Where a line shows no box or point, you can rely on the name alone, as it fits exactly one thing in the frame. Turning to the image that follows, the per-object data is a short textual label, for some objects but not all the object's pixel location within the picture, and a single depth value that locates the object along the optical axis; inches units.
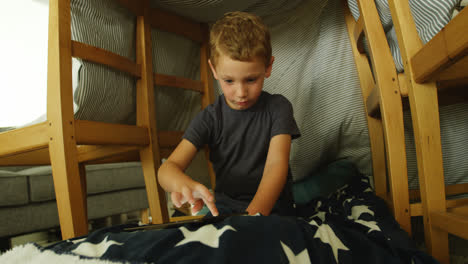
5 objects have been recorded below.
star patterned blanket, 15.6
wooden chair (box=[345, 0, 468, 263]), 18.8
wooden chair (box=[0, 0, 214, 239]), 29.9
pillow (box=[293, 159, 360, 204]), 44.3
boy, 29.9
